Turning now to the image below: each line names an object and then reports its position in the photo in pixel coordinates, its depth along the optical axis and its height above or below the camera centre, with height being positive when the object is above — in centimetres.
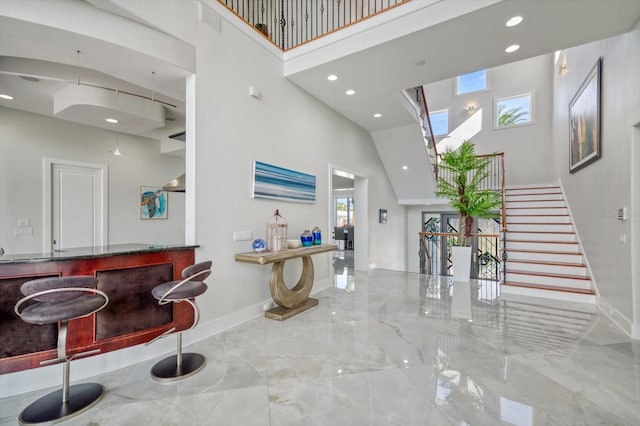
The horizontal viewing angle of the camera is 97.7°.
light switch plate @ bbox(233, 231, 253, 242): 352 -28
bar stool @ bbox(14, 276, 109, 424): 179 -66
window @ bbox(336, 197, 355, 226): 1349 +14
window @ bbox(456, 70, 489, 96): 846 +403
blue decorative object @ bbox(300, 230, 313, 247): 423 -38
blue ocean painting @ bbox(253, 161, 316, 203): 383 +46
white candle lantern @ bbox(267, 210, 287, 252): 374 -30
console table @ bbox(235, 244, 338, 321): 333 -95
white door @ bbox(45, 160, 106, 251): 465 +17
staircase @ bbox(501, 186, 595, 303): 461 -71
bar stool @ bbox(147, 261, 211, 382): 234 -73
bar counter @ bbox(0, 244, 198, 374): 212 -76
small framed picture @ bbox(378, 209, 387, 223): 760 -6
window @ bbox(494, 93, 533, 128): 790 +298
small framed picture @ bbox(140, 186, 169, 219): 572 +23
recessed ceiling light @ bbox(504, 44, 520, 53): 353 +212
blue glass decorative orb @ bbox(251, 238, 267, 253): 361 -40
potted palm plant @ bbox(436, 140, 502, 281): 528 +24
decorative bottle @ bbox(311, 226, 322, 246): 438 -36
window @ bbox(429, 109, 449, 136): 900 +301
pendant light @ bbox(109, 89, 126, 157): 386 +147
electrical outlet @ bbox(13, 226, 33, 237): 424 -26
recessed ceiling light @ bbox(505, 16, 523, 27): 302 +211
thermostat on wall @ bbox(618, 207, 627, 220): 324 +1
